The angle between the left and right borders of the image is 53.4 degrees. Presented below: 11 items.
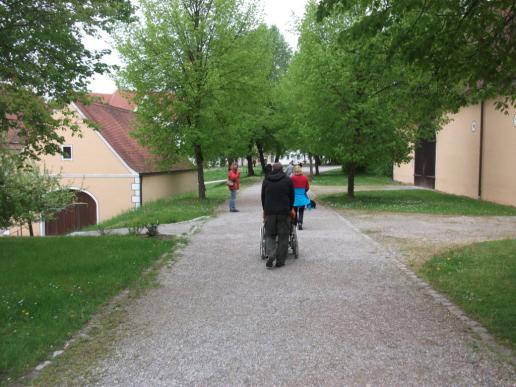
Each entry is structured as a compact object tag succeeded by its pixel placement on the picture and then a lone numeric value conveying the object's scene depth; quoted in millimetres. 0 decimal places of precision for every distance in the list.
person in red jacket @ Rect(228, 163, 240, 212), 17812
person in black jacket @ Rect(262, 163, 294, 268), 8773
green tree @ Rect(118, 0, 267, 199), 19766
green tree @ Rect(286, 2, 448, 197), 18281
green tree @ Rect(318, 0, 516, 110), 6266
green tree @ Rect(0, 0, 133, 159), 9242
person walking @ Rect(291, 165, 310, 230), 11836
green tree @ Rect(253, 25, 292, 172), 38159
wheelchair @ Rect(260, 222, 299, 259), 9422
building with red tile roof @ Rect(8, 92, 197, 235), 28047
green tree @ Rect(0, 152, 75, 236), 12188
